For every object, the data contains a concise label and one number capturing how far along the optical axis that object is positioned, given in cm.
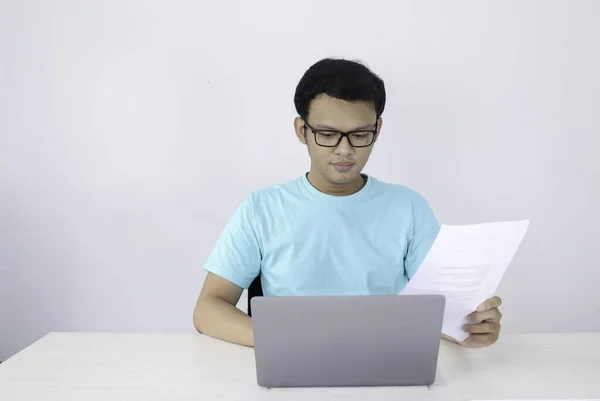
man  167
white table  112
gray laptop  105
